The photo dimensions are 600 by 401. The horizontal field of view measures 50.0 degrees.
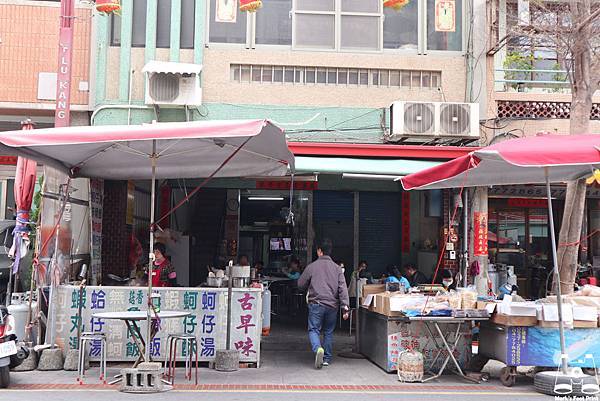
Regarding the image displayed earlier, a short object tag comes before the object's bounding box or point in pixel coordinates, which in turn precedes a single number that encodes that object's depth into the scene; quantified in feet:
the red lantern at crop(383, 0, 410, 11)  34.14
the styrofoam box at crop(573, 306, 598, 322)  27.53
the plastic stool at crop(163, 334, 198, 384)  27.78
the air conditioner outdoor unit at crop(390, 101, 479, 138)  40.11
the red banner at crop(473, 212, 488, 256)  41.83
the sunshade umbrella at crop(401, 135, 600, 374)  23.81
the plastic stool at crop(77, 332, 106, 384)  27.86
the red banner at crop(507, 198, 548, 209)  49.14
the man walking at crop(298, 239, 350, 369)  31.53
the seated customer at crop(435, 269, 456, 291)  37.65
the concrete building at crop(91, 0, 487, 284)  41.22
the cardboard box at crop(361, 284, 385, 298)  33.99
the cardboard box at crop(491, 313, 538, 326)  27.37
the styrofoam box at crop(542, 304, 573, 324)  27.22
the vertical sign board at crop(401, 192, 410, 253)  51.75
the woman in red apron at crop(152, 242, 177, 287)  36.45
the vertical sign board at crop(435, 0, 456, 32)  43.47
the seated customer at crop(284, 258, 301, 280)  51.47
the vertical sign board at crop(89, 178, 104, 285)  36.94
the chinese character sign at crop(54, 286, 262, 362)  30.78
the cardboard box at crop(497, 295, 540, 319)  27.40
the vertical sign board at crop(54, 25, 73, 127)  34.09
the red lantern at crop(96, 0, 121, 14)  35.81
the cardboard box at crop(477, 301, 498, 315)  28.81
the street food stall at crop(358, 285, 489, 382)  28.30
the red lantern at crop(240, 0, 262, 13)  35.17
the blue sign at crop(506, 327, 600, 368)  27.45
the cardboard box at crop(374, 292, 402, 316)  29.45
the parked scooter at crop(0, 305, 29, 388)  25.43
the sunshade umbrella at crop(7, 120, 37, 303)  32.48
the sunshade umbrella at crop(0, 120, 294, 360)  23.90
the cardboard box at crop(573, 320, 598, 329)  27.55
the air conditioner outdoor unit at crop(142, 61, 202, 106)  40.37
